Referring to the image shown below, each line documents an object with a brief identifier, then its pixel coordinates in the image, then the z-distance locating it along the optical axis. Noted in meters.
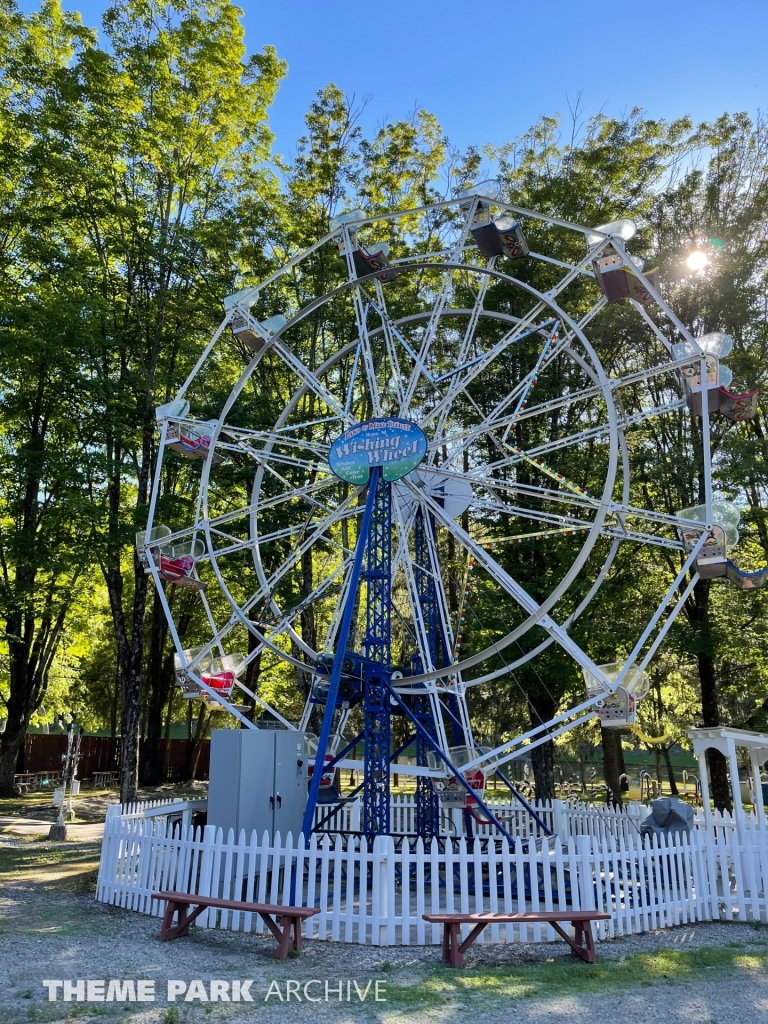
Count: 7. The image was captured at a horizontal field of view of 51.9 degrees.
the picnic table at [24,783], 24.40
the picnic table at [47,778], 27.10
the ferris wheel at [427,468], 10.89
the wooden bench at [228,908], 7.06
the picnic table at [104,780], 29.85
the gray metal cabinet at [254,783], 9.88
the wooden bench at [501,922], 6.78
